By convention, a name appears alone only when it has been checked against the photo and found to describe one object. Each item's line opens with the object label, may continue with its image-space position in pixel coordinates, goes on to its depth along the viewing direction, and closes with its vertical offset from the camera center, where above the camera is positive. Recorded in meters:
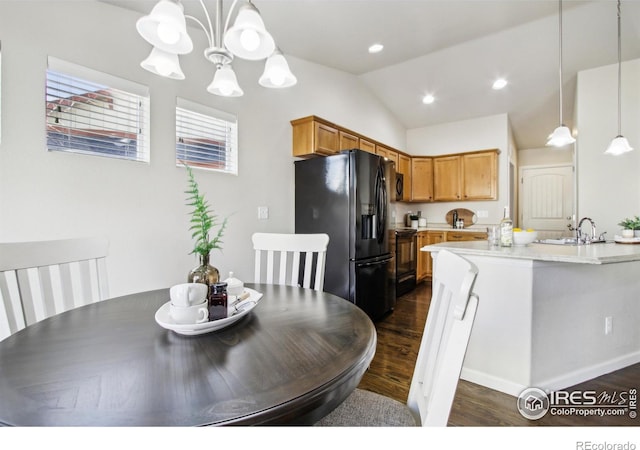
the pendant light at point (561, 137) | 2.33 +0.71
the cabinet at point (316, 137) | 2.97 +0.94
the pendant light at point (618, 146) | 2.65 +0.72
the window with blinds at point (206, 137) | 2.25 +0.72
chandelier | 1.00 +0.72
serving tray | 0.84 -0.30
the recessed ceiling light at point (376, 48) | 3.20 +2.00
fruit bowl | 2.13 -0.09
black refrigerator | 2.77 +0.05
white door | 6.12 +0.54
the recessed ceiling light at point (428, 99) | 4.62 +2.04
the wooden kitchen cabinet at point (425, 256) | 4.90 -0.56
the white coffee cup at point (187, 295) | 0.86 -0.22
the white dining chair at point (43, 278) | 1.07 -0.24
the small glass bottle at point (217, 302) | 0.92 -0.26
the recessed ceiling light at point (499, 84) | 4.09 +2.03
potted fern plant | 1.01 -0.13
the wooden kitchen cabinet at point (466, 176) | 4.81 +0.83
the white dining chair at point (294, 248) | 1.72 -0.15
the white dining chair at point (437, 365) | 0.60 -0.37
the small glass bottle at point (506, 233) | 2.19 -0.08
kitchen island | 1.77 -0.61
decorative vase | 1.09 -0.20
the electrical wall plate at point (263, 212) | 2.77 +0.11
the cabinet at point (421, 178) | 5.32 +0.85
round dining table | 0.52 -0.34
